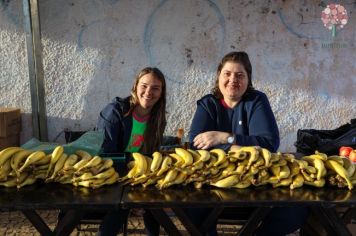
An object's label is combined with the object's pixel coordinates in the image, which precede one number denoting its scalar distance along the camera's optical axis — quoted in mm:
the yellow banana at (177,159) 2250
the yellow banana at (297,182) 2227
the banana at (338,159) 2340
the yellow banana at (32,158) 2186
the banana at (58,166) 2236
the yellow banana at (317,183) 2250
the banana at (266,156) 2217
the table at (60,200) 1978
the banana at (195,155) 2269
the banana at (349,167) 2296
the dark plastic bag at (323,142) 3928
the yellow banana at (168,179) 2189
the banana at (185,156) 2221
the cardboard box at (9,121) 4723
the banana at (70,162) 2240
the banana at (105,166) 2277
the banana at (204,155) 2230
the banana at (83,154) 2379
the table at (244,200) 2014
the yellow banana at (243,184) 2223
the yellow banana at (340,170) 2223
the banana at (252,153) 2215
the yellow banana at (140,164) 2254
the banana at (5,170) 2203
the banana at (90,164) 2238
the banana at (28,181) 2209
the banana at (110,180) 2230
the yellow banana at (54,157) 2262
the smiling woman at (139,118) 3111
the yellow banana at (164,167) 2227
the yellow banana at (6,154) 2215
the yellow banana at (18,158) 2199
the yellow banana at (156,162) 2236
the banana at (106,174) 2230
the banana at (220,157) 2240
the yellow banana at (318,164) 2246
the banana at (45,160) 2262
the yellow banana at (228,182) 2193
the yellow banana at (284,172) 2234
